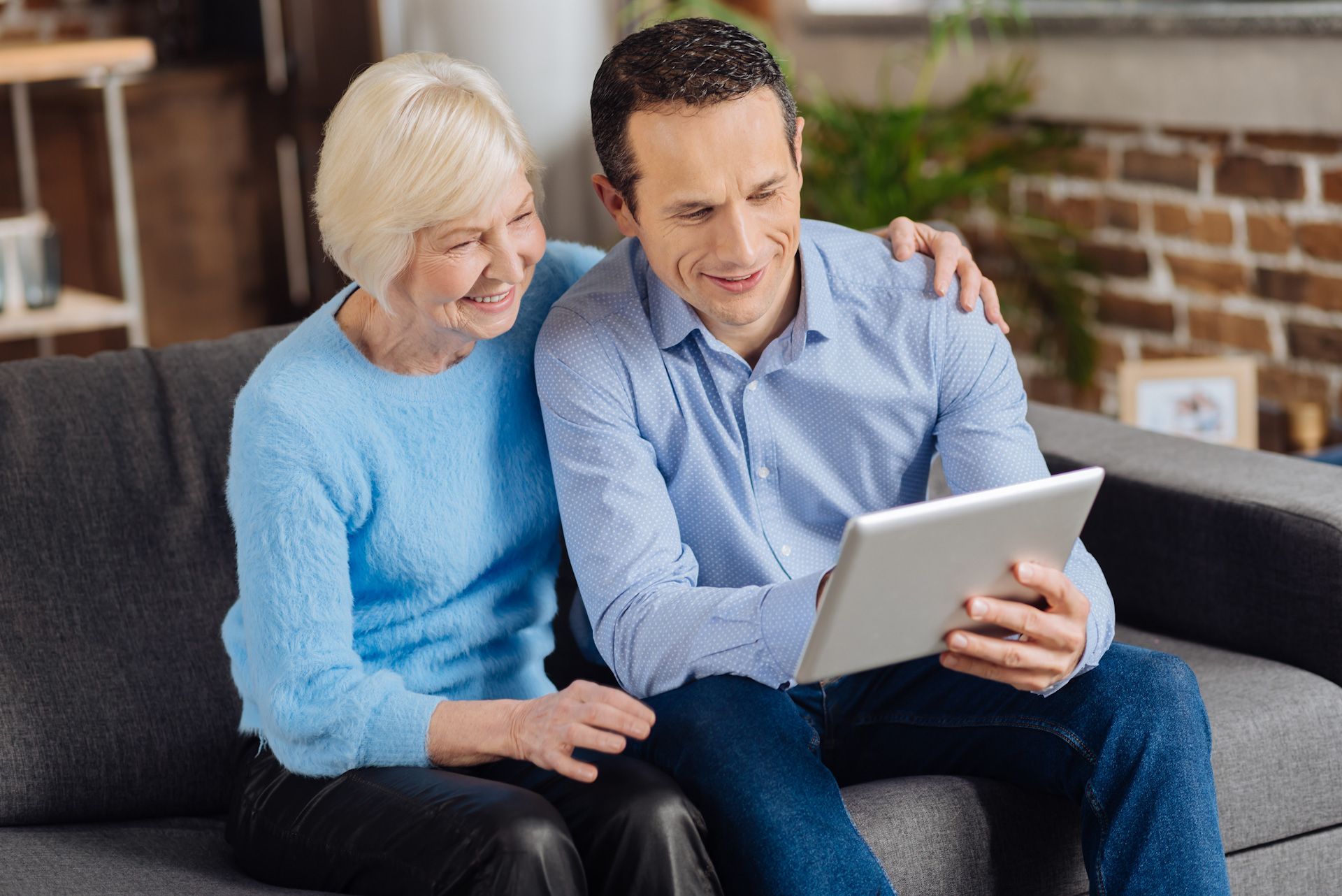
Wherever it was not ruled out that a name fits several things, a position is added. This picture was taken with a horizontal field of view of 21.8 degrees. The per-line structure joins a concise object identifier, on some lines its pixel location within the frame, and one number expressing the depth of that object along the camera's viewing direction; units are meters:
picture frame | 3.55
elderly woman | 2.53
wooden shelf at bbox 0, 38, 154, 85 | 3.82
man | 2.57
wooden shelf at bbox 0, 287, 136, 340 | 3.94
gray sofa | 2.68
